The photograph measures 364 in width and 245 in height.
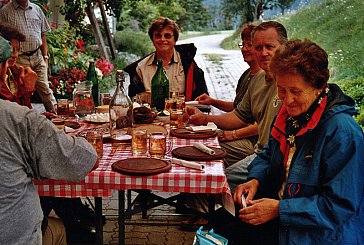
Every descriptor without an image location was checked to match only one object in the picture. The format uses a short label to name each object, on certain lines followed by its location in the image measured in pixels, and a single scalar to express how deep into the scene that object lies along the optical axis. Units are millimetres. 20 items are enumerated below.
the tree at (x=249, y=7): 21297
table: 2100
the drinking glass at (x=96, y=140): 2330
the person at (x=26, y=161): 1712
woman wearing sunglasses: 4191
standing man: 6617
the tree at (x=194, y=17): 29312
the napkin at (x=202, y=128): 2871
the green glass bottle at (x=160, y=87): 3691
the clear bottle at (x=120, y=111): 2865
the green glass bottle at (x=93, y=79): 3742
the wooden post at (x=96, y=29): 11008
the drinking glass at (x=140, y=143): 2406
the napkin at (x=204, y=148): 2371
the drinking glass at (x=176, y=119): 3025
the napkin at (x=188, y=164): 2179
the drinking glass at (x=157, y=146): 2352
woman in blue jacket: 1855
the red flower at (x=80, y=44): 9467
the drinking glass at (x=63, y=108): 3287
